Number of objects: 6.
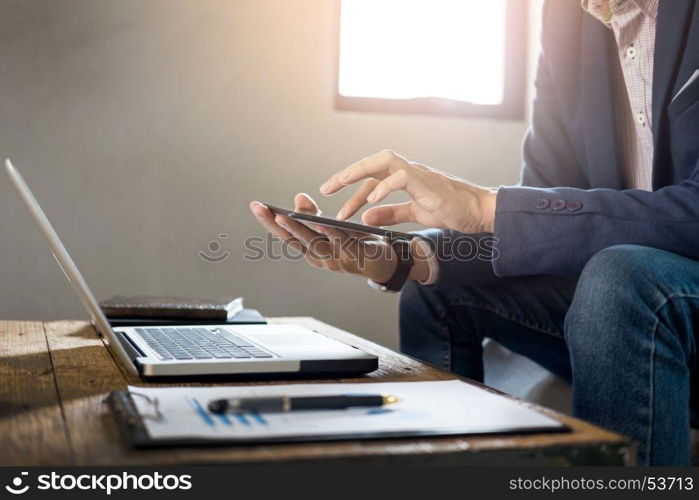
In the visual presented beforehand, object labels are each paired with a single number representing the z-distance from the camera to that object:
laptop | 0.74
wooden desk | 0.49
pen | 0.58
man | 0.80
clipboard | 0.51
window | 2.46
